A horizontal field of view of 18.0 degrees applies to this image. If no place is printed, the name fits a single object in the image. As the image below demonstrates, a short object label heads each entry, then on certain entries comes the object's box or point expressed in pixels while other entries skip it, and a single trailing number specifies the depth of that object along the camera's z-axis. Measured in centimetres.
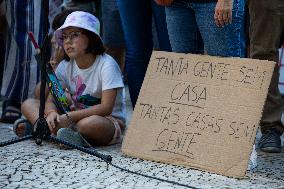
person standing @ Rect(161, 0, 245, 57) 392
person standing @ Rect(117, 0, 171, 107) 464
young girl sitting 462
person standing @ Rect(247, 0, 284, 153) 457
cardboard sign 382
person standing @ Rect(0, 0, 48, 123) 564
